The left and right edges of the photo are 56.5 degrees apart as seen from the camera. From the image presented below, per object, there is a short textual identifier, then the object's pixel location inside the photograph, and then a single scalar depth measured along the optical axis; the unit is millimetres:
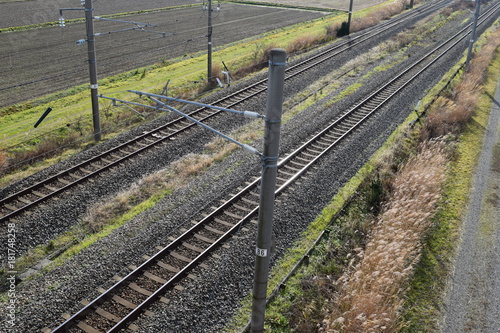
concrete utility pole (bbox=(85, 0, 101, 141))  17047
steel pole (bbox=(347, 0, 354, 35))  42306
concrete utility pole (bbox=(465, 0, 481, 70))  28756
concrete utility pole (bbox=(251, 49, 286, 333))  6230
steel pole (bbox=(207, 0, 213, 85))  25042
